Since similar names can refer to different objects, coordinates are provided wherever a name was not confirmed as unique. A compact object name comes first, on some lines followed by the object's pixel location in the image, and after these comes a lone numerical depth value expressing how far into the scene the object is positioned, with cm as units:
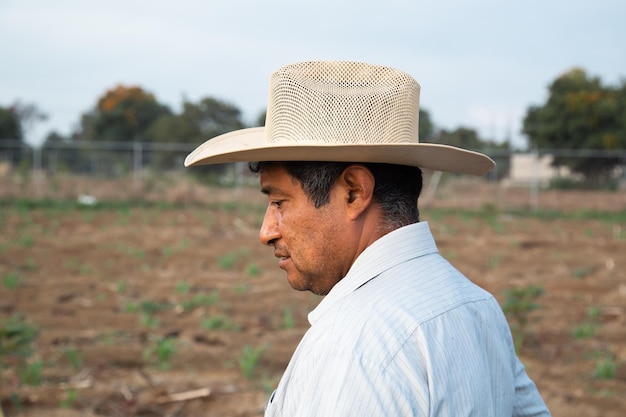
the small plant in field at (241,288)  924
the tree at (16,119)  3566
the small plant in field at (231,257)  1130
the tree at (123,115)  4034
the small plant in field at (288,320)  738
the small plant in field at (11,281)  898
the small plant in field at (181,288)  912
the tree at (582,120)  3041
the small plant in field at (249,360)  581
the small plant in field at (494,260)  1138
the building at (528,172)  2517
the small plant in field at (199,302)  827
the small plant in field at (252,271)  1054
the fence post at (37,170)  2214
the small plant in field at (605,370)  583
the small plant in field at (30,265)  1060
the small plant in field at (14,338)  416
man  136
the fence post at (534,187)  2309
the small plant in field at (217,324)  738
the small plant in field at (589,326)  703
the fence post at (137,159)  2330
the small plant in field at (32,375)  552
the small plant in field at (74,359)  599
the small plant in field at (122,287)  908
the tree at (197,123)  3472
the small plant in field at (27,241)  1275
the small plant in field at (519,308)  654
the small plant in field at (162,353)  609
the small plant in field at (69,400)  505
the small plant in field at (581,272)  1041
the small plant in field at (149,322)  735
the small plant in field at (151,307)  812
